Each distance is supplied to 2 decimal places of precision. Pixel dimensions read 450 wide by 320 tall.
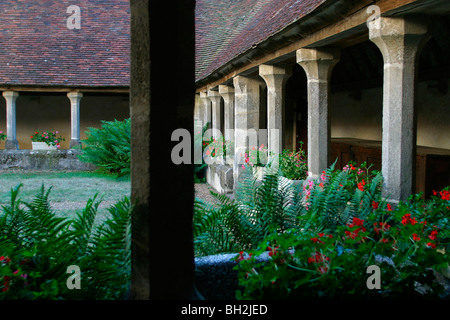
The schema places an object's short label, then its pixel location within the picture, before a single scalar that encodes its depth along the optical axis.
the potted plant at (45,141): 14.05
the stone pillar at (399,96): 3.90
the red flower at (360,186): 4.03
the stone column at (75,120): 13.89
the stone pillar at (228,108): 10.45
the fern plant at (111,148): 11.31
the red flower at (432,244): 2.22
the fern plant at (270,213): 3.04
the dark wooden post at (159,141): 1.68
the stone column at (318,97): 5.54
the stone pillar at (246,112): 8.56
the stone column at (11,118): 13.59
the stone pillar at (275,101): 7.14
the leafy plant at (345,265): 1.82
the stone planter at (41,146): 14.13
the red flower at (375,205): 3.07
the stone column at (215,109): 11.66
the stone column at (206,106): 13.13
